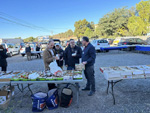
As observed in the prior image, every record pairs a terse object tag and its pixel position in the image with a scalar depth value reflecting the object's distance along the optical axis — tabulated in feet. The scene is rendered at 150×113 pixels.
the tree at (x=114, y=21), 101.60
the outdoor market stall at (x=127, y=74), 8.79
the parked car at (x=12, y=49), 47.70
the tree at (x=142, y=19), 57.62
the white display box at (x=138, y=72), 8.84
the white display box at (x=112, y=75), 8.77
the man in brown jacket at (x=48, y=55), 10.39
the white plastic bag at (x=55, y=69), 9.20
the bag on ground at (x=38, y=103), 8.75
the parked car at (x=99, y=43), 42.11
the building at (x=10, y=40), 102.78
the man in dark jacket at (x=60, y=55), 14.65
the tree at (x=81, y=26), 175.52
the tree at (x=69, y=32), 249.96
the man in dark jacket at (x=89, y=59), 10.18
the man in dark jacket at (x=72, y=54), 11.96
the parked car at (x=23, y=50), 41.09
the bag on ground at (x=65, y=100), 9.18
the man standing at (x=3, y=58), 13.86
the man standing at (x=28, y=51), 32.12
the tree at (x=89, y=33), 139.56
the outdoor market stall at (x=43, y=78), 8.57
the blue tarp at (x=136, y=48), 35.37
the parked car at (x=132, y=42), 48.03
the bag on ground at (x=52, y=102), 9.00
